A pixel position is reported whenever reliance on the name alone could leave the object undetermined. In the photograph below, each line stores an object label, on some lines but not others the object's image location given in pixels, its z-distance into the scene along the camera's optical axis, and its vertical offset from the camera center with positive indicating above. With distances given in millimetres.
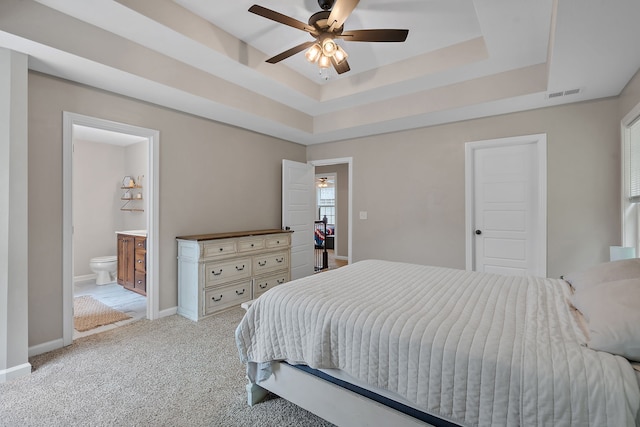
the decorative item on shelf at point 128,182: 5118 +508
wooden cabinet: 4113 -733
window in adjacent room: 10758 +411
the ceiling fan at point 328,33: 1963 +1303
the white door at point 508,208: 3432 +35
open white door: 4715 +19
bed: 981 -563
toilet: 4633 -872
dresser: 3275 -701
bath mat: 3119 -1177
